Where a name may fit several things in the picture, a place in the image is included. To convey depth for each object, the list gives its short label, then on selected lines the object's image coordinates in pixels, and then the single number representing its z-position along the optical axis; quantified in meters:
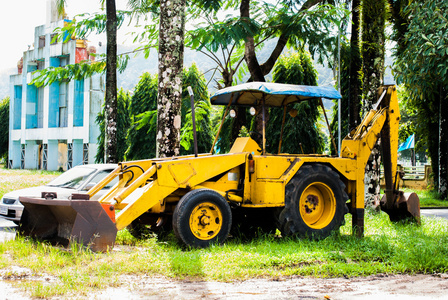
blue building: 58.84
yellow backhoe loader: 7.83
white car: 11.28
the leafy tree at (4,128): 77.75
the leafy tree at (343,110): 31.06
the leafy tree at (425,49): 12.48
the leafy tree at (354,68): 16.22
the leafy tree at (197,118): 16.80
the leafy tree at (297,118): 26.08
